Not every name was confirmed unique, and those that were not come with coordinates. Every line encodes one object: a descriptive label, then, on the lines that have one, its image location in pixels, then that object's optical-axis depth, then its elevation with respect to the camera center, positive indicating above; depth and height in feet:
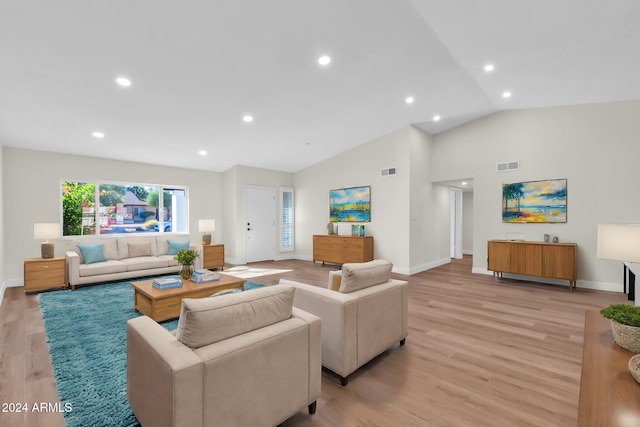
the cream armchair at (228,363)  4.52 -2.50
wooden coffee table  11.58 -3.34
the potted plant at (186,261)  13.69 -2.27
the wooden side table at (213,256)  22.85 -3.45
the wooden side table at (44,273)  16.30 -3.43
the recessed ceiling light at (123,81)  11.93 +5.04
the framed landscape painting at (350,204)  24.04 +0.47
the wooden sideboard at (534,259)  17.16 -2.87
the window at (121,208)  20.21 +0.13
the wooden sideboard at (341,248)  22.88 -2.97
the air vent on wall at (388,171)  22.38 +2.83
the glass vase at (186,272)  13.97 -2.79
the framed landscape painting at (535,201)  18.40 +0.54
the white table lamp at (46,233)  16.98 -1.29
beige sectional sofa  17.31 -3.07
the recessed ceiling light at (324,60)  12.29 +6.04
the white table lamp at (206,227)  23.75 -1.31
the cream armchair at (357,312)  7.50 -2.67
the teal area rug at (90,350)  6.49 -4.23
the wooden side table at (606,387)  3.28 -2.21
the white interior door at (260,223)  26.53 -1.14
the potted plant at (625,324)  4.71 -1.78
